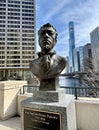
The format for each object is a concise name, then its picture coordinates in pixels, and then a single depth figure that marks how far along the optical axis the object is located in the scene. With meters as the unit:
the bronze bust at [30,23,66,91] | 1.69
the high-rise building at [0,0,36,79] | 35.46
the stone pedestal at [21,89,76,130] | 1.44
